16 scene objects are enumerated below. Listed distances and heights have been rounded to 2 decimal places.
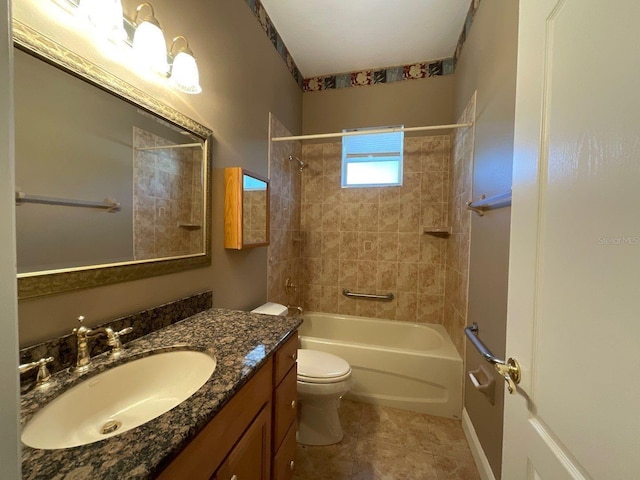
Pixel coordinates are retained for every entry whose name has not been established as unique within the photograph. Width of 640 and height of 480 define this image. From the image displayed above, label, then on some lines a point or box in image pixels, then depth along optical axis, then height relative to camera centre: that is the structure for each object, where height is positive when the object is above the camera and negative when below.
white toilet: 1.53 -1.01
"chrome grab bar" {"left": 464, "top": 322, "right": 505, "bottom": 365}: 0.87 -0.54
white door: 0.40 -0.01
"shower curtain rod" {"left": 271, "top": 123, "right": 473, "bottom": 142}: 1.83 +0.80
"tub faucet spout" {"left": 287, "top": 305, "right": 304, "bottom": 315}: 2.35 -0.72
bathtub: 1.87 -1.07
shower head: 2.52 +0.76
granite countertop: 0.45 -0.42
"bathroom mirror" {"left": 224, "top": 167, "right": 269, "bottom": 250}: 1.47 +0.15
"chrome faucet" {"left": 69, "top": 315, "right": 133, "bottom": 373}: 0.76 -0.36
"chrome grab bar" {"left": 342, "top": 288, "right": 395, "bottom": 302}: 2.62 -0.64
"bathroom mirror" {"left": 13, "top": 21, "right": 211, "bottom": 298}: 0.69 +0.19
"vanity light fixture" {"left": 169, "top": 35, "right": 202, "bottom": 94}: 1.09 +0.71
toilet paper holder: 1.29 -0.79
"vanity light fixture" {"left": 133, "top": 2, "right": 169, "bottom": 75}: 0.93 +0.72
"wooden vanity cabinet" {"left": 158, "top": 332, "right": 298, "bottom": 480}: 0.60 -0.62
